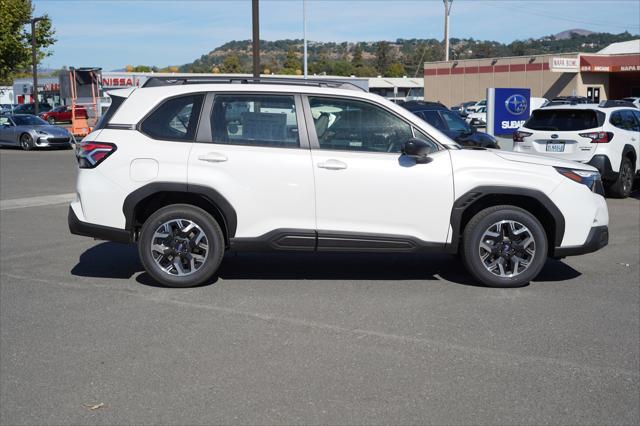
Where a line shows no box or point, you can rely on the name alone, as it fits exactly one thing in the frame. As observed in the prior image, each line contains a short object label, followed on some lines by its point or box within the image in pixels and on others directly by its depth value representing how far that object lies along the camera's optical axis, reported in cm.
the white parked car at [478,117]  3962
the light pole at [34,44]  3975
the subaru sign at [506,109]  2123
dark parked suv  1722
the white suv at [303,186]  694
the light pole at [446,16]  5868
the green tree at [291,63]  10581
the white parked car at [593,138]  1337
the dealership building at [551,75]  5447
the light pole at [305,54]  4000
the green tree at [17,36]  4075
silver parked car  2762
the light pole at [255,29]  1933
